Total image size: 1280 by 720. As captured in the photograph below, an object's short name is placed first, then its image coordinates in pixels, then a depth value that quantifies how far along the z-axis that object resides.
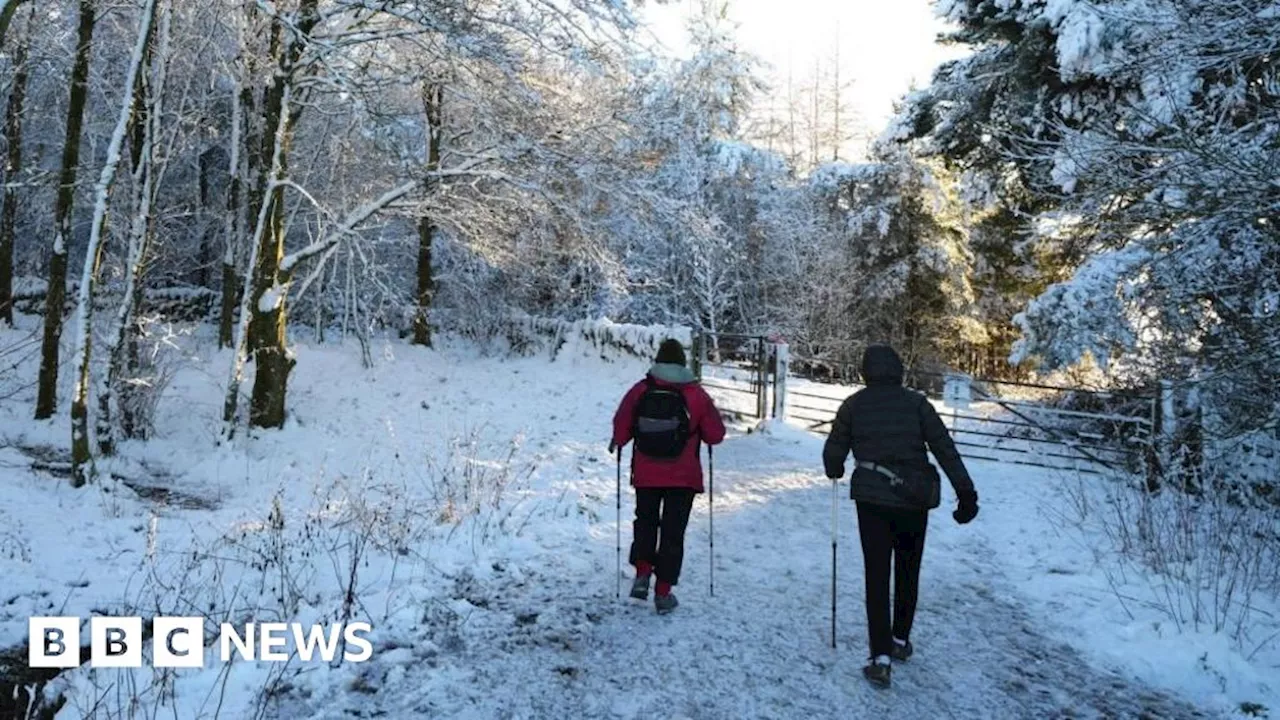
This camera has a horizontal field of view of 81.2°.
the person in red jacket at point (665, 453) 5.34
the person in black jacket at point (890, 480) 4.46
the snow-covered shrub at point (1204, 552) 5.13
